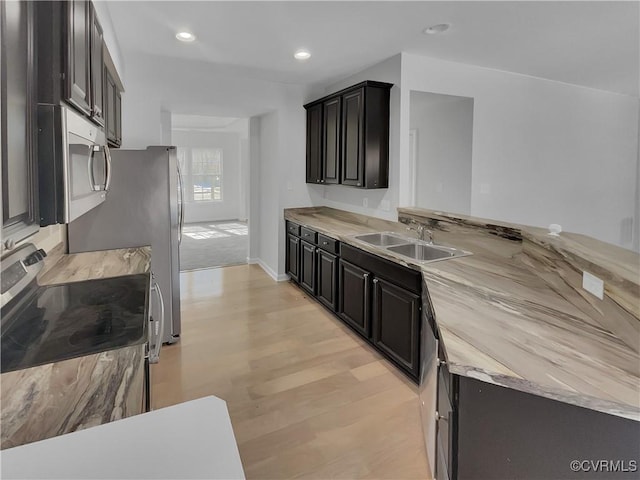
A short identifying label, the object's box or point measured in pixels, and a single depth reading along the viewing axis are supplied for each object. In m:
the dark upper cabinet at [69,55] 1.03
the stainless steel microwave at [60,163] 1.00
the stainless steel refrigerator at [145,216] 3.04
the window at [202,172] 10.64
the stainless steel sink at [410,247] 3.06
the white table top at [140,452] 0.70
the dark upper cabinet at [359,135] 3.79
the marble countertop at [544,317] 1.17
